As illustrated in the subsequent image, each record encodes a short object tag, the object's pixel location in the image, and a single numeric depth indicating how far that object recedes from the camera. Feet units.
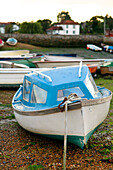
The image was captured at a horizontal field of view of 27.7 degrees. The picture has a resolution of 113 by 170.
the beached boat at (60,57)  70.64
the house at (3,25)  311.23
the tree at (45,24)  305.41
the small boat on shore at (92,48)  115.20
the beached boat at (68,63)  57.73
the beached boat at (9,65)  52.77
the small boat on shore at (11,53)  86.81
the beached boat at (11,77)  47.03
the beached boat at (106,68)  61.62
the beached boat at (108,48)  112.29
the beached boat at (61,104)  19.29
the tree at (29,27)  213.66
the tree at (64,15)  355.42
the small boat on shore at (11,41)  117.50
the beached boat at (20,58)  61.19
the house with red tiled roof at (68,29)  243.83
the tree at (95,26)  243.40
